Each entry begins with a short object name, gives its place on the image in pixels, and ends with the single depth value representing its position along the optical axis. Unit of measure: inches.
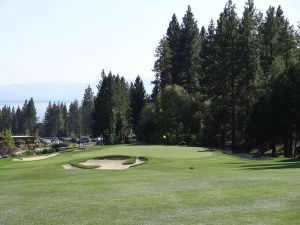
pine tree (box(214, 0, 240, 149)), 2925.7
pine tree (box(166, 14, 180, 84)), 4062.5
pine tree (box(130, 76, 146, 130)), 4731.8
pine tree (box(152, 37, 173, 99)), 4106.8
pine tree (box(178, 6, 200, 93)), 3929.6
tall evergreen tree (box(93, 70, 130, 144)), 4399.6
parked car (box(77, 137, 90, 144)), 6643.7
